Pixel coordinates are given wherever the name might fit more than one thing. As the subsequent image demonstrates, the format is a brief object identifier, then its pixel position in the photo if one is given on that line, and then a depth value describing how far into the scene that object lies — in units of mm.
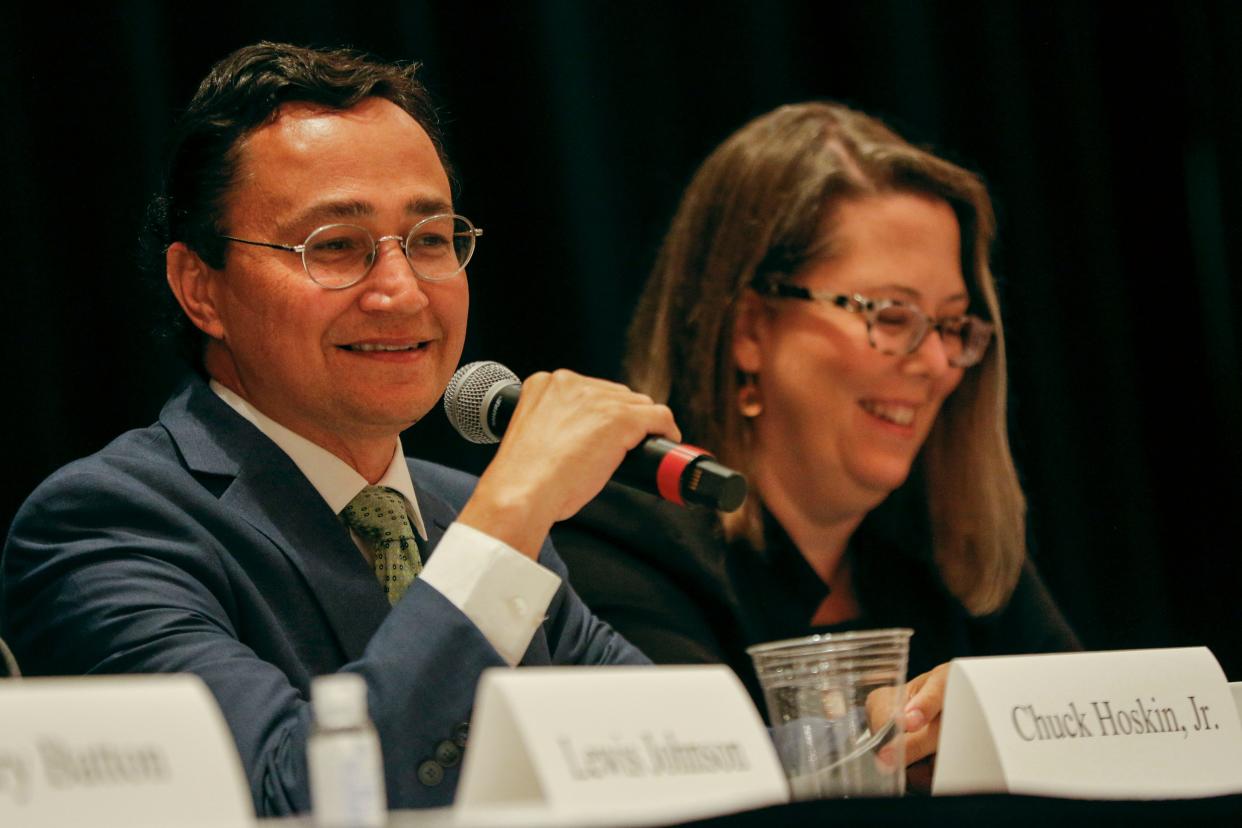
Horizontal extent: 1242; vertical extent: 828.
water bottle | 3771
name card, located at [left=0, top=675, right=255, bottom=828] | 3758
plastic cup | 4323
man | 4402
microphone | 4451
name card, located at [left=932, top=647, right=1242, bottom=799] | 4302
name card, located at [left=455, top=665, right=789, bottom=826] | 4143
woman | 4986
